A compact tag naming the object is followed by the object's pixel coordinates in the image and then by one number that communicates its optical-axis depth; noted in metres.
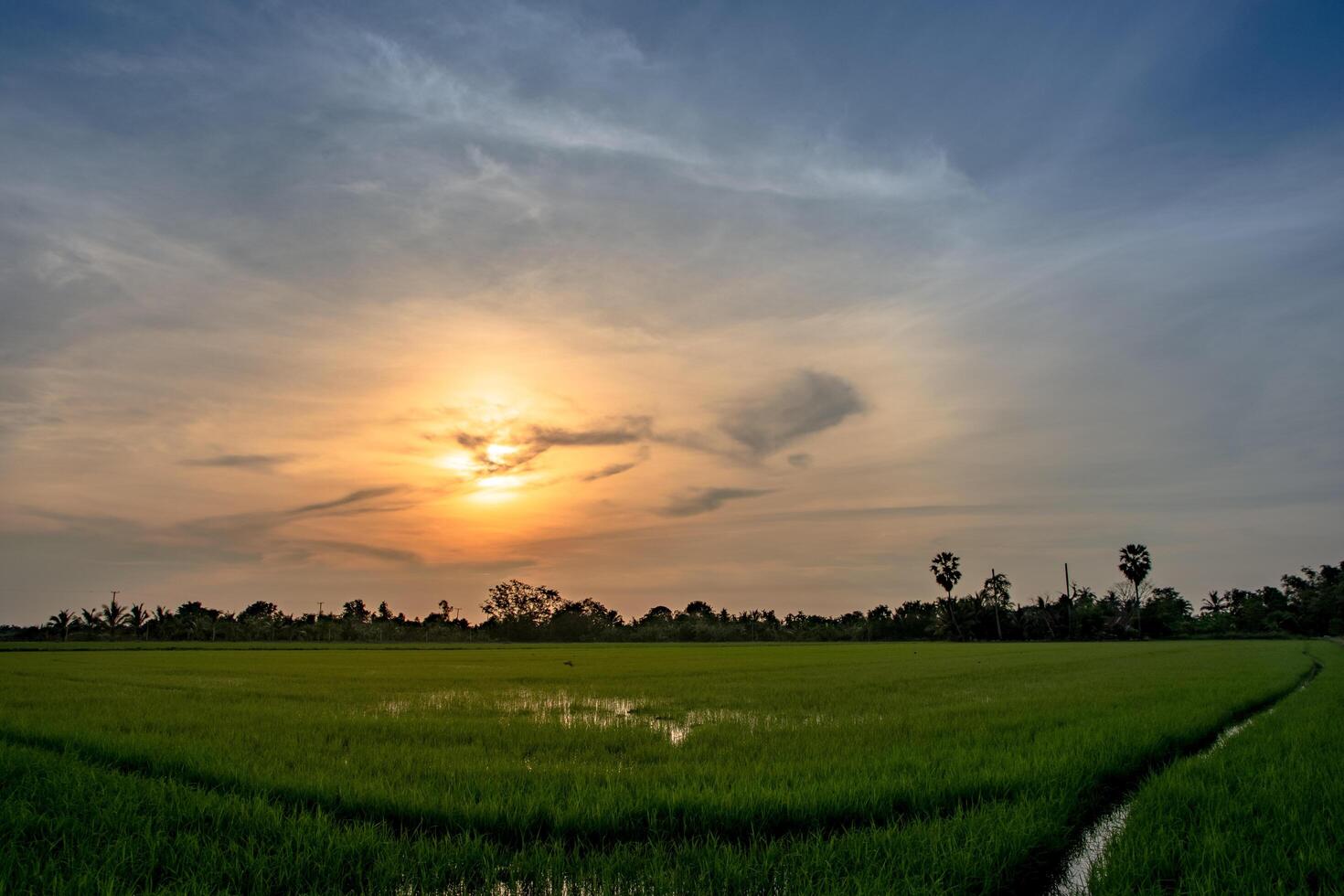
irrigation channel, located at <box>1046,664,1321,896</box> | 4.49
